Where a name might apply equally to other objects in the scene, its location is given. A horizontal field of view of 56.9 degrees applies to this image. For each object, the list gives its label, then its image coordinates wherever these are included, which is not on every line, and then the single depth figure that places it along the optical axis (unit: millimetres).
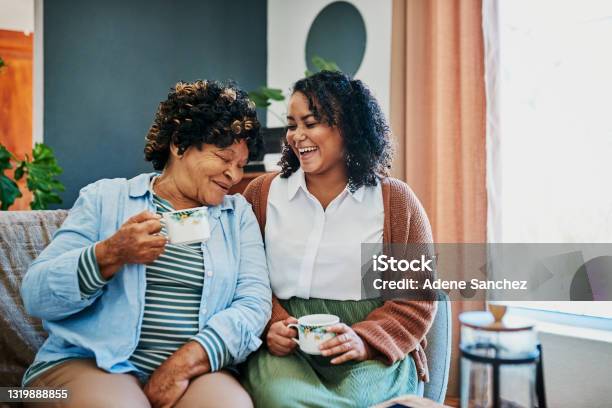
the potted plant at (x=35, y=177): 2762
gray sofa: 1392
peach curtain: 2520
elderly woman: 1137
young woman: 1278
